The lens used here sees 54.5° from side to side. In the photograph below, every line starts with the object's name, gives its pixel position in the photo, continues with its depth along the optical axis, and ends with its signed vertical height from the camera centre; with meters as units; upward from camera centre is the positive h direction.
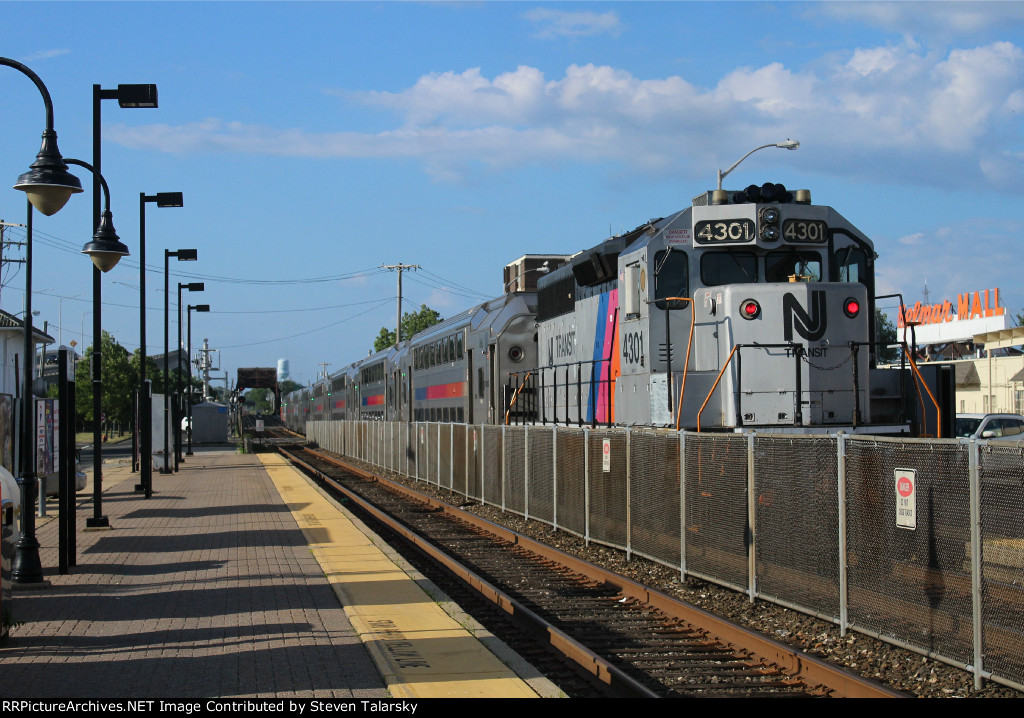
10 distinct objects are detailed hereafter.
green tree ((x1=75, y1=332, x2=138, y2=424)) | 75.53 +0.51
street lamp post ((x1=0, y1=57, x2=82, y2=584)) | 10.80 +2.15
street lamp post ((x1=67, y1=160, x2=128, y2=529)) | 14.73 +2.12
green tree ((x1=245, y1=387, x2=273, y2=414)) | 180.50 -2.47
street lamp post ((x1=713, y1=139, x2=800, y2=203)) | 25.28 +6.13
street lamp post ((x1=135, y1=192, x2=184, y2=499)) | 24.22 +0.20
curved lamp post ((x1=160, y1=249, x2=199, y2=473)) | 33.78 +4.60
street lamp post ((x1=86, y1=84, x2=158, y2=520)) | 16.47 +3.49
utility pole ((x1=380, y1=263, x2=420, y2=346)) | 72.93 +9.04
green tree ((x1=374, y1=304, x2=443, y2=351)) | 96.44 +6.60
